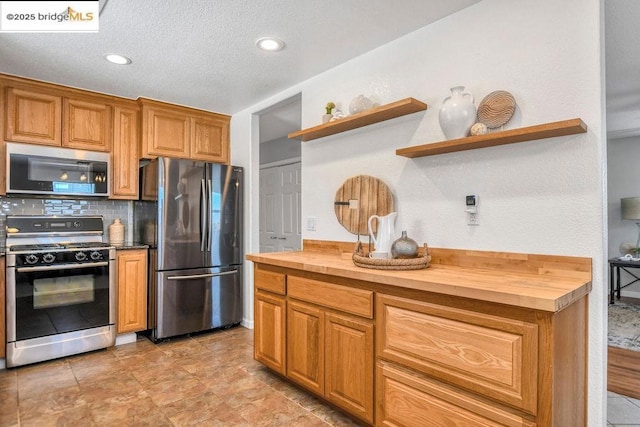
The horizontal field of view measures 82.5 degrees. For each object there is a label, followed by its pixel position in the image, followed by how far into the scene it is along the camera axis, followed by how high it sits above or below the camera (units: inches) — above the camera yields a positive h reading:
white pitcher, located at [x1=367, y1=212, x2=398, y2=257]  85.4 -4.5
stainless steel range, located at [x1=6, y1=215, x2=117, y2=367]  110.9 -24.9
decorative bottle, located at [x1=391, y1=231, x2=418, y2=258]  81.1 -7.5
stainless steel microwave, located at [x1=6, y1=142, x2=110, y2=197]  118.6 +14.5
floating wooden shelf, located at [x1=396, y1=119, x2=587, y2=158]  62.8 +14.9
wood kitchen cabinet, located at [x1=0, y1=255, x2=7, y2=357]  108.7 -30.6
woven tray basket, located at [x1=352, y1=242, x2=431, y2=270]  76.2 -10.3
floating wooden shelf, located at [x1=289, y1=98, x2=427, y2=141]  86.0 +25.3
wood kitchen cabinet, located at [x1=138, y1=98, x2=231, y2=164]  143.0 +34.0
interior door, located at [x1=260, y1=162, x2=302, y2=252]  197.9 +3.5
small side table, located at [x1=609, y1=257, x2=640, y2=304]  178.0 -32.7
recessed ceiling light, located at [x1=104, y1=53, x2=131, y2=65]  104.4 +45.1
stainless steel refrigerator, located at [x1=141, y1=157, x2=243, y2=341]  132.0 -12.7
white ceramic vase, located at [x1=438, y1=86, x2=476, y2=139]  77.3 +21.6
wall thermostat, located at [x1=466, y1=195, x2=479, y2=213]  79.1 +2.6
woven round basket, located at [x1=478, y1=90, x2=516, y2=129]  74.4 +22.1
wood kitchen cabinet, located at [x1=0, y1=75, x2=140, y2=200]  119.3 +32.3
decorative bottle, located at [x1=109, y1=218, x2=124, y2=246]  143.1 -8.0
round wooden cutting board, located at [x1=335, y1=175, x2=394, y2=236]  97.7 +3.6
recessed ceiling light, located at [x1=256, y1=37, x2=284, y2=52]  95.5 +45.8
